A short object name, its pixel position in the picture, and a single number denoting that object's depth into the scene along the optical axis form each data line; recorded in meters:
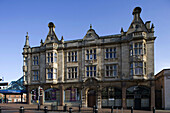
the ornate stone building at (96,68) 28.92
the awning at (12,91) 38.45
